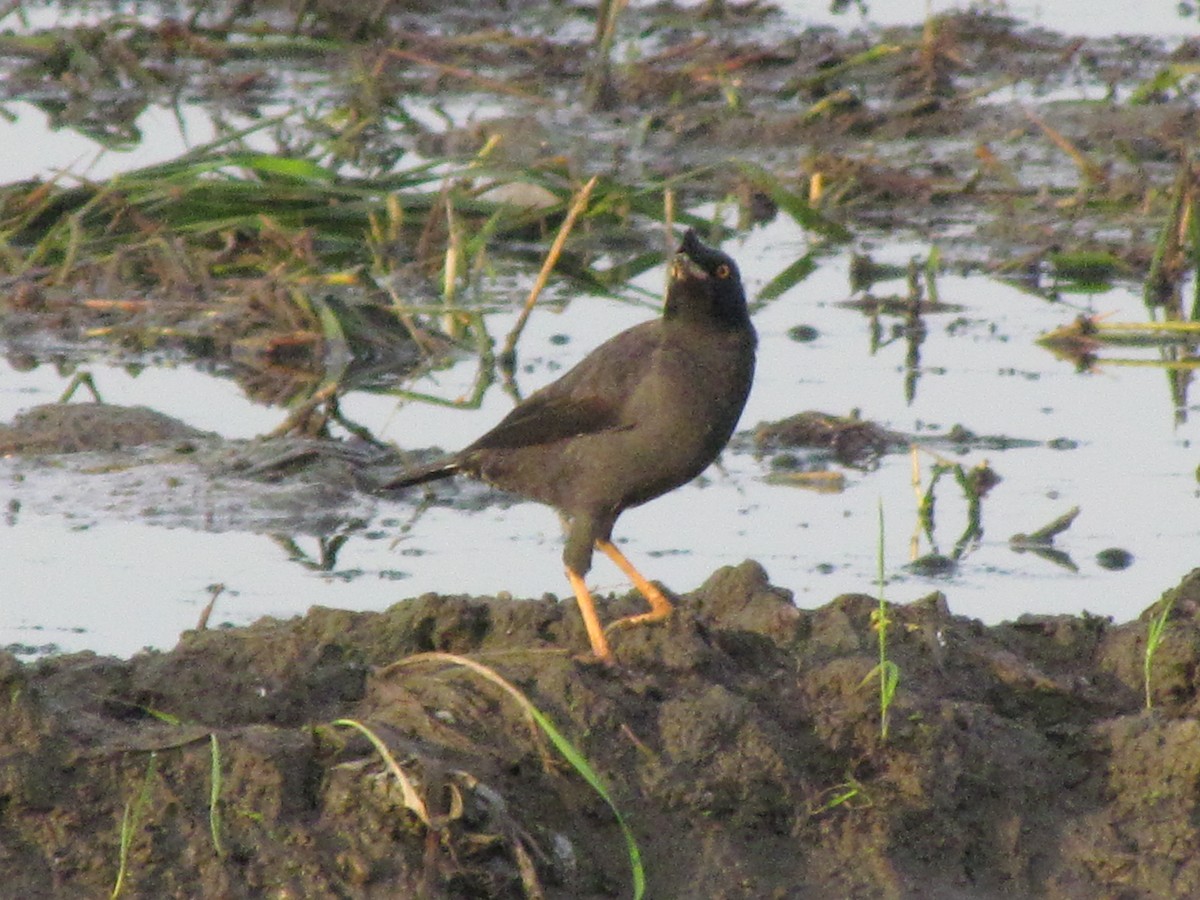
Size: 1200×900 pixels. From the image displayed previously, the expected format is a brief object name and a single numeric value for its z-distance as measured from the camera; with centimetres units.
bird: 1038
